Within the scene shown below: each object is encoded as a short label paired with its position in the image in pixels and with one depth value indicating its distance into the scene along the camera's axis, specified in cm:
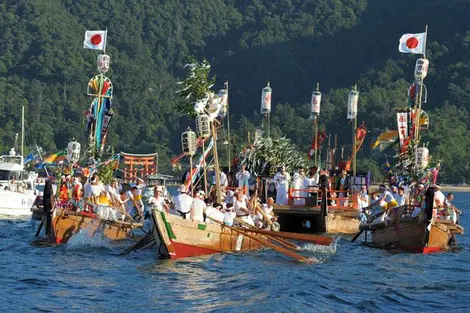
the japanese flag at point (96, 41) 5447
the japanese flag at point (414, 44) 5238
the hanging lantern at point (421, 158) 4756
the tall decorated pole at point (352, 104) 6322
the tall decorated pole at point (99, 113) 5066
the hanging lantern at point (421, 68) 5266
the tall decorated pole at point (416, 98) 4873
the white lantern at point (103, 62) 5369
